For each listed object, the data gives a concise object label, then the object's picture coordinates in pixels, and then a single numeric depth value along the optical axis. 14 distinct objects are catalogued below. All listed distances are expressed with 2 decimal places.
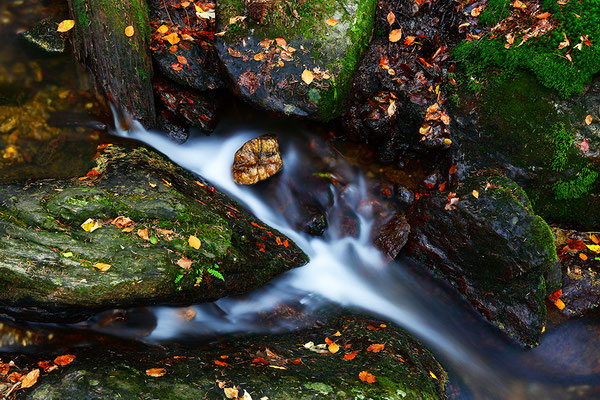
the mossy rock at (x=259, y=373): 2.87
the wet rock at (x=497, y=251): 4.37
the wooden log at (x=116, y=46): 4.38
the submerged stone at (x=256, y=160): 5.60
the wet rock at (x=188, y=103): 5.20
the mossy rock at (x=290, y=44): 4.75
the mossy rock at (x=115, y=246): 3.33
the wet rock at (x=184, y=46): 4.93
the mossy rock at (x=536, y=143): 4.46
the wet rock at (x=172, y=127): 5.41
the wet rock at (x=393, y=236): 5.34
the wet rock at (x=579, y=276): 4.73
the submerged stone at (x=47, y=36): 4.50
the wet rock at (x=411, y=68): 5.00
